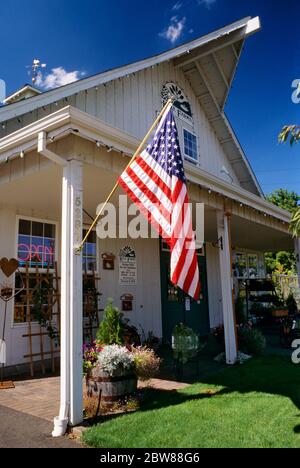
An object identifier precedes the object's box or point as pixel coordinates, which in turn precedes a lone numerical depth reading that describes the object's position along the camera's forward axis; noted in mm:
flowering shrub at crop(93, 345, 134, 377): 4812
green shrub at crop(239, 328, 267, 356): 8086
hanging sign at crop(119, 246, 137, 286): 9148
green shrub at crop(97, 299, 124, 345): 5453
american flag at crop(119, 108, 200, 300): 4098
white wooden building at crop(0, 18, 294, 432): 4734
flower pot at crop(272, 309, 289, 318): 13198
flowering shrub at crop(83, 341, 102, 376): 5027
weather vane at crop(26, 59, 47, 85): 11484
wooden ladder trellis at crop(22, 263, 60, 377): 7031
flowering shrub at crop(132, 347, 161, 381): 5160
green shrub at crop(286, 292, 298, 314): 13961
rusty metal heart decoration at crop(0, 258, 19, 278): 6812
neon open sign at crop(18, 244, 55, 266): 7281
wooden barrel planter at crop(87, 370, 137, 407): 4773
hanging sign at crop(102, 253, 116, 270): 8688
